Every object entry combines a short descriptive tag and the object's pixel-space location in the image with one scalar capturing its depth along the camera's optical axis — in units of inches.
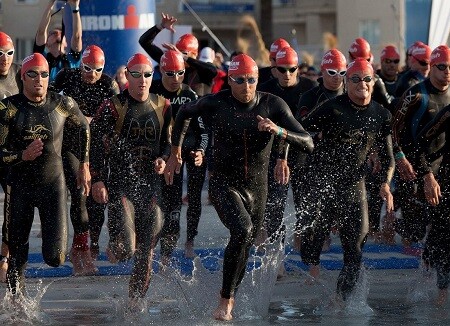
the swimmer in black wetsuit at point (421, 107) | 634.8
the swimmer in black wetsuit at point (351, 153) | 573.3
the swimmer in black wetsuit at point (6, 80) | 622.7
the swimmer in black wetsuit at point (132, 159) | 571.4
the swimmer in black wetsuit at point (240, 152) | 545.7
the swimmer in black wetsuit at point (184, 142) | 647.9
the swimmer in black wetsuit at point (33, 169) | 550.5
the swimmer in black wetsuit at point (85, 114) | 657.3
